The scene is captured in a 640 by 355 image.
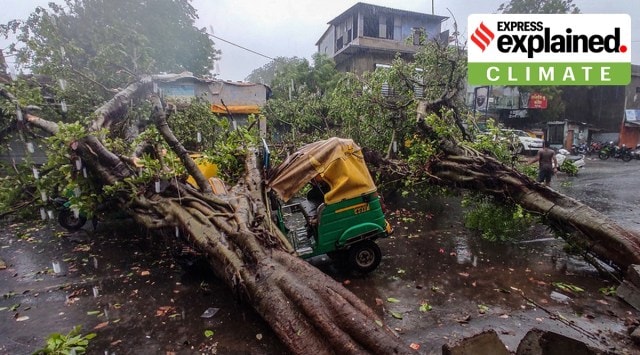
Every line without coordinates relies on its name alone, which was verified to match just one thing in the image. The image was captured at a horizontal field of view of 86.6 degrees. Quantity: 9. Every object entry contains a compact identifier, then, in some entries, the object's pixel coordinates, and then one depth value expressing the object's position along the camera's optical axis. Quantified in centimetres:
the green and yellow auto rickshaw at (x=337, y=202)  519
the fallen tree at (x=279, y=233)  322
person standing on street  1063
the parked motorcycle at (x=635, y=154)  2176
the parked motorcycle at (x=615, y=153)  2175
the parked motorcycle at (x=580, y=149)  2533
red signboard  2681
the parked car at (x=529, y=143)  2218
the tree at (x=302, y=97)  1373
